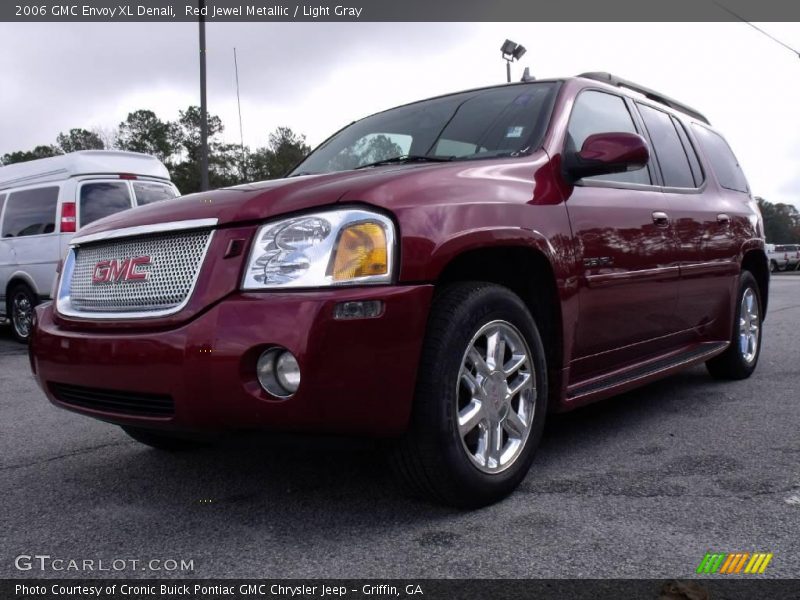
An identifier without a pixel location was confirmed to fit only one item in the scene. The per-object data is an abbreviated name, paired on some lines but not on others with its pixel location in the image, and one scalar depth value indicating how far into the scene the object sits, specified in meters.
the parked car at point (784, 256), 44.65
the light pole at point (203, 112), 13.85
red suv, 2.30
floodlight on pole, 16.75
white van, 8.80
